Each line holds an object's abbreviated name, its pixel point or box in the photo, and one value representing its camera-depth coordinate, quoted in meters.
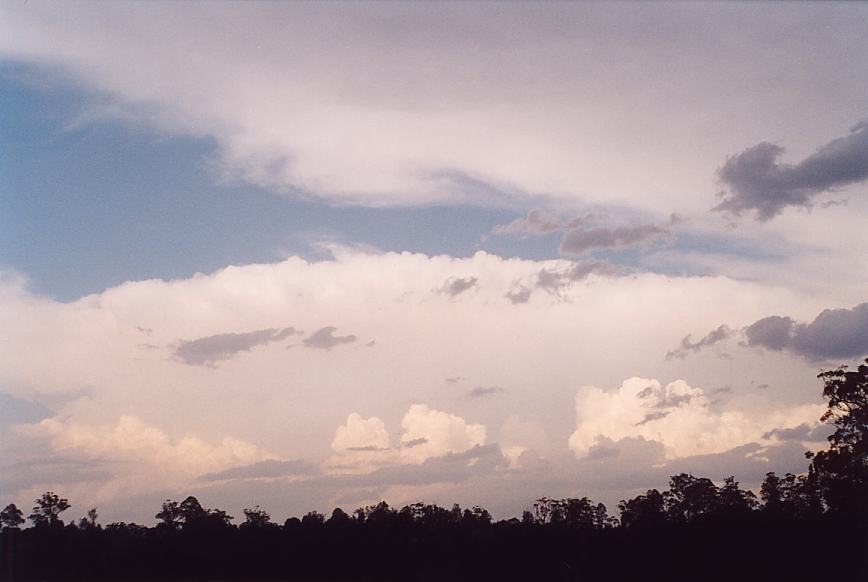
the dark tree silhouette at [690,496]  144.50
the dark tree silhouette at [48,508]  144.38
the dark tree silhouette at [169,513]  164.12
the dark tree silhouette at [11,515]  140.80
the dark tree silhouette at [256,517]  176.99
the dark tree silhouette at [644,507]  143.75
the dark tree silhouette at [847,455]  74.69
